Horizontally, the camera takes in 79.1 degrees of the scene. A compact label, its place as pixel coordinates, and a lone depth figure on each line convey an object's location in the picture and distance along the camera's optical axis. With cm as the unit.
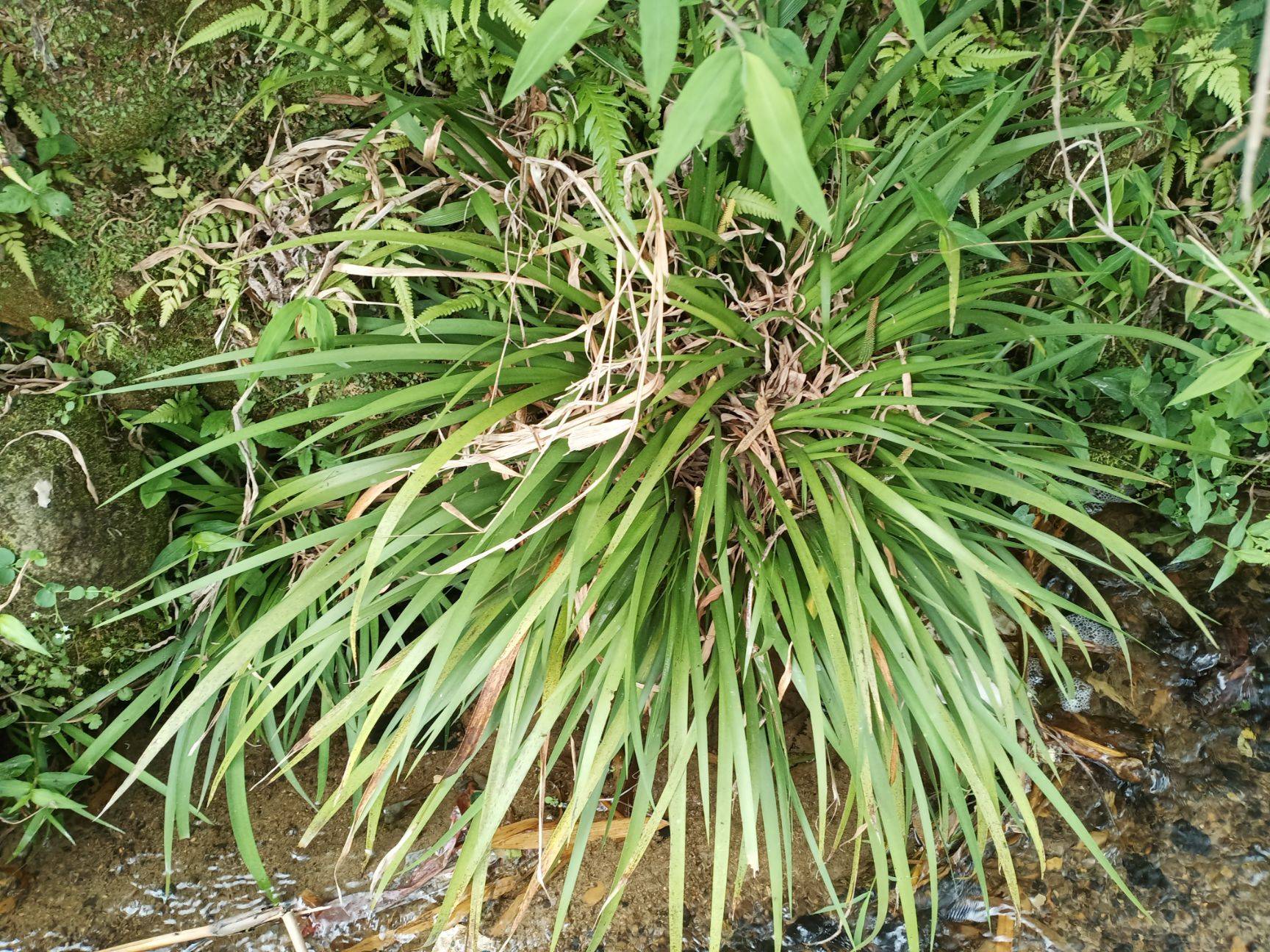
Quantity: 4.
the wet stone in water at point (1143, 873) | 143
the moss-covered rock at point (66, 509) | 135
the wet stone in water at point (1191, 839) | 144
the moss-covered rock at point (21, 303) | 134
